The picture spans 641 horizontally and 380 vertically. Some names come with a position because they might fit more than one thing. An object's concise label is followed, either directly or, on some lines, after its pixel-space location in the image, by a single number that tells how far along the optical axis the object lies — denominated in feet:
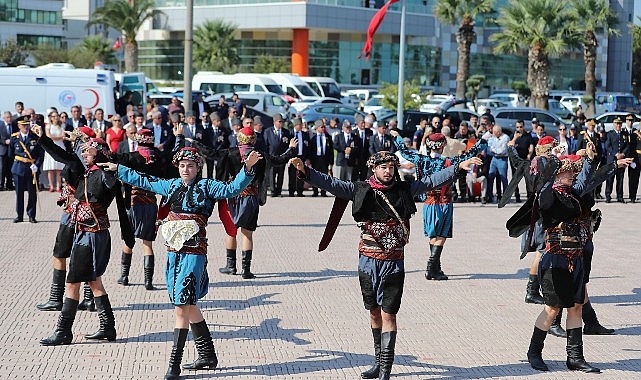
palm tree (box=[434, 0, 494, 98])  176.35
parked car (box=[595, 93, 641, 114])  192.97
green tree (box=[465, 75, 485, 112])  213.87
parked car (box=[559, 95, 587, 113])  187.21
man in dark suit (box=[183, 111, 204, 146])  74.64
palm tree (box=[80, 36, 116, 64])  226.17
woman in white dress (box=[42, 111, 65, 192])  64.28
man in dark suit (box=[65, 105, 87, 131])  72.74
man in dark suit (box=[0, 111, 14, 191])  74.59
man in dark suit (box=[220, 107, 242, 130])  78.95
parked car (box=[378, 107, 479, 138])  106.77
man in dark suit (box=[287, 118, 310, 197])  77.20
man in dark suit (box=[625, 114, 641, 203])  76.89
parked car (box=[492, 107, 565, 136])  125.08
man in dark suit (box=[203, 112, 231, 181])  75.20
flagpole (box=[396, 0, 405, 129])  105.40
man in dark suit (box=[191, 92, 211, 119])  95.04
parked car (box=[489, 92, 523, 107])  192.83
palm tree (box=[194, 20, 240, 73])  218.38
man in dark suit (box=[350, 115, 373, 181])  78.69
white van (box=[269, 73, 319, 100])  163.63
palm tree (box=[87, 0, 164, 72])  207.41
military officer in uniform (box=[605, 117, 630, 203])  75.97
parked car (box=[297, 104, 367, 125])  126.41
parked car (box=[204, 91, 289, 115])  135.44
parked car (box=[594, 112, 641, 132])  125.90
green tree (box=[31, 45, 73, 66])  210.18
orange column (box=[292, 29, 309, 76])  236.84
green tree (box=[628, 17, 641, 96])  304.24
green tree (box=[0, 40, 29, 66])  203.21
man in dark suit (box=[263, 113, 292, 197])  75.20
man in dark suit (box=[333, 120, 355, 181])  78.43
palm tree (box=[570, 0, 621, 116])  207.31
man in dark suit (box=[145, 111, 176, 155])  66.90
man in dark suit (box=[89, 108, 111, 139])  74.53
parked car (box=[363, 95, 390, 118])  146.00
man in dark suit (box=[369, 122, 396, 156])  77.36
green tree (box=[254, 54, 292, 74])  218.59
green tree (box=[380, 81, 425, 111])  134.62
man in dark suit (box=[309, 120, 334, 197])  78.59
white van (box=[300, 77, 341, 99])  173.37
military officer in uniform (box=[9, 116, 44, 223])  58.44
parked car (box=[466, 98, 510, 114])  178.40
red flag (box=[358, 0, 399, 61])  119.75
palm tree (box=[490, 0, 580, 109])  174.50
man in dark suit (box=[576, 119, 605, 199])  74.23
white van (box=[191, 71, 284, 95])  159.43
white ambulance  85.05
